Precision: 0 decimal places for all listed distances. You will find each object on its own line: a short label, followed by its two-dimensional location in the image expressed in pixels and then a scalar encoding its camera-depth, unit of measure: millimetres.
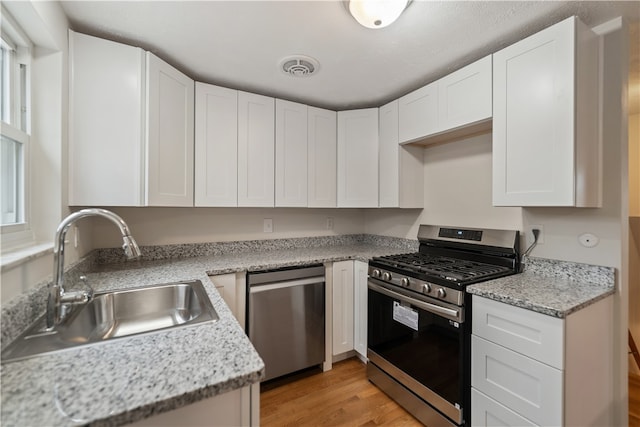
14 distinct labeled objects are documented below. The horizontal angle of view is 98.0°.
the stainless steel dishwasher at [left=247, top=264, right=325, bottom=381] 1910
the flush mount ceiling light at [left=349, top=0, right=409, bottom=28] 1212
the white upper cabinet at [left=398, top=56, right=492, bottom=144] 1694
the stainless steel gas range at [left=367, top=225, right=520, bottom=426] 1487
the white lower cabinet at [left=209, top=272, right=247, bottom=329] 1810
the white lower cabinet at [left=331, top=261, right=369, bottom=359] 2238
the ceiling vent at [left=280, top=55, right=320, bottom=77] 1775
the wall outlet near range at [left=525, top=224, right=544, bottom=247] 1710
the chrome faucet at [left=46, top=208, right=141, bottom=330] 988
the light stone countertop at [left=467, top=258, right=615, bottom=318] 1221
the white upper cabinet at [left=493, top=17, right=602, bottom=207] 1346
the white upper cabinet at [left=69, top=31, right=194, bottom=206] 1516
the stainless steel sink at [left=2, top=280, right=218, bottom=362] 920
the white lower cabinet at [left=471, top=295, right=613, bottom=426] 1173
